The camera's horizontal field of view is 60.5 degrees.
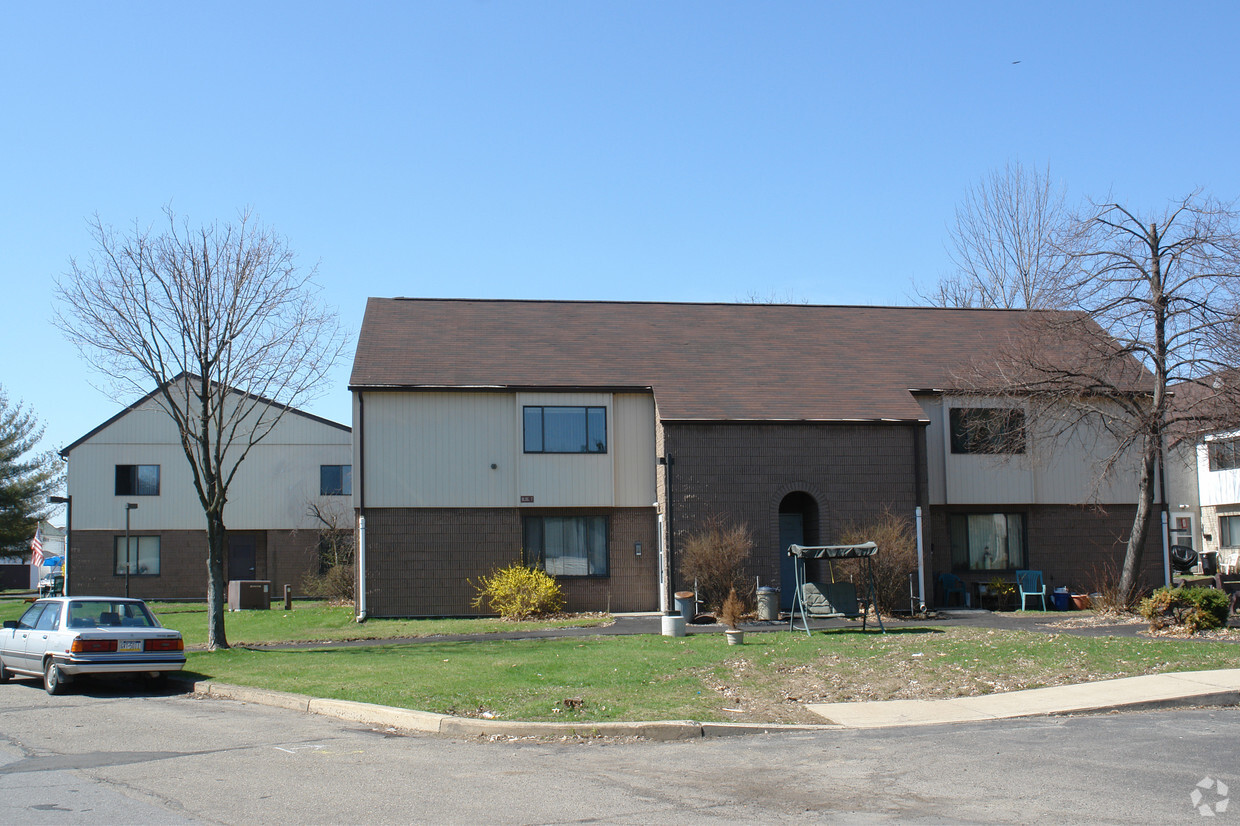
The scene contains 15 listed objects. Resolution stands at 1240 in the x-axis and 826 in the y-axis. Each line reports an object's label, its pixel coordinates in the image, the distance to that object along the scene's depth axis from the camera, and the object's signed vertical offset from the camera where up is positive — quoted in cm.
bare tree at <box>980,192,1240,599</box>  2025 +262
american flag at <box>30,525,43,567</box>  4162 -143
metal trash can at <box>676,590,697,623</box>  2278 -222
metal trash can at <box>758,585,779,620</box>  2303 -225
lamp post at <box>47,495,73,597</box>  3959 -31
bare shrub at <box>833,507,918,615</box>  2398 -151
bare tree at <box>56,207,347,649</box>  2034 +324
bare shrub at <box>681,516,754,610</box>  2425 -146
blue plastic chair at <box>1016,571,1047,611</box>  2658 -221
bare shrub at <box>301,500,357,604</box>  3181 -167
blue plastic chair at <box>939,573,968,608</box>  2698 -228
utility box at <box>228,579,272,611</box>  3258 -263
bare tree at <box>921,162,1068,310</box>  4288 +851
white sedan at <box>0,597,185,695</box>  1509 -188
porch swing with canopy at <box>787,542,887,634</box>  1970 -178
